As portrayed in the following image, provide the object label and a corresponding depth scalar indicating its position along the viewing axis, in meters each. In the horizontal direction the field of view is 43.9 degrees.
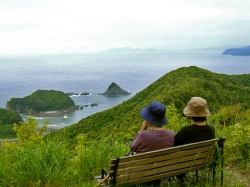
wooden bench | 3.04
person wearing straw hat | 3.58
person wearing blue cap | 3.48
